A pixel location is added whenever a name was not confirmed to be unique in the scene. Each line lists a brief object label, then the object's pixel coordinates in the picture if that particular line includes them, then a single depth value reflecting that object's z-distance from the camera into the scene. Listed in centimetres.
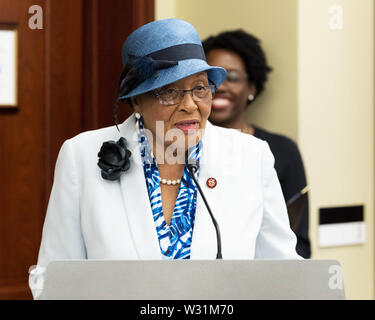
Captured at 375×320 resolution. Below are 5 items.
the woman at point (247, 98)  414
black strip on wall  454
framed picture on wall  405
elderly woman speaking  231
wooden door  421
